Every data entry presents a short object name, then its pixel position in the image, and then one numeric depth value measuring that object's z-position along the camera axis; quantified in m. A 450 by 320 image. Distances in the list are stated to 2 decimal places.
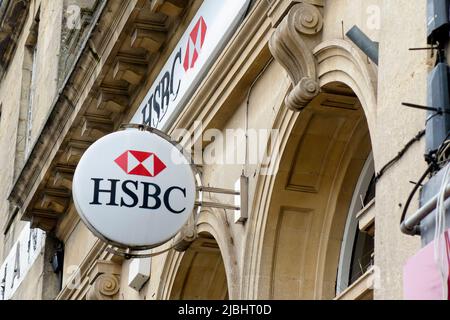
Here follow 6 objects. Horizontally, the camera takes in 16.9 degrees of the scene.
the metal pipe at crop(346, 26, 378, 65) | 11.27
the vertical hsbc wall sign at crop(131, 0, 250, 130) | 15.39
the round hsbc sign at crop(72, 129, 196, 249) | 14.24
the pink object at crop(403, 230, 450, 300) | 8.03
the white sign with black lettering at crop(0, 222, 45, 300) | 25.17
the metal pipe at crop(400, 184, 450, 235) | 8.30
